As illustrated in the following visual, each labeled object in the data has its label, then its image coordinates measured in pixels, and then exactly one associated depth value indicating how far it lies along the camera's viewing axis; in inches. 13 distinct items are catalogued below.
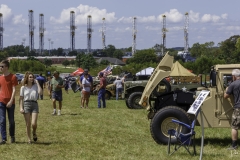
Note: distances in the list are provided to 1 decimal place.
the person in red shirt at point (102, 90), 813.6
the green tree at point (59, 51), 7475.4
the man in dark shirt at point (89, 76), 766.4
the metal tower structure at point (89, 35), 6565.0
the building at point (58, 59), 6195.9
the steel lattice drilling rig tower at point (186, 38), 6169.3
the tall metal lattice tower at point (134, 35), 6437.0
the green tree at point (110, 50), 6589.6
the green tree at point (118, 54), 6197.3
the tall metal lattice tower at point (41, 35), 6171.3
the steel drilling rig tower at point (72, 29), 6269.7
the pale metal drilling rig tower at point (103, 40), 7101.4
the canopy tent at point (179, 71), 1300.9
